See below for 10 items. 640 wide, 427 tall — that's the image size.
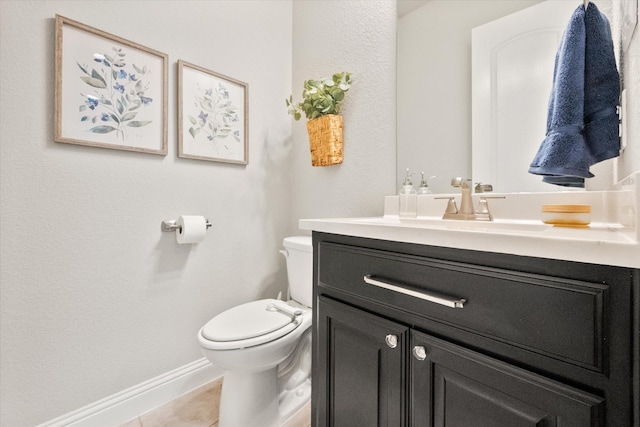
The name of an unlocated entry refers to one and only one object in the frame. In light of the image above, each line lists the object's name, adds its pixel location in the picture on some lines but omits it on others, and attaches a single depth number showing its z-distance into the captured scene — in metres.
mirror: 1.17
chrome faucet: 0.98
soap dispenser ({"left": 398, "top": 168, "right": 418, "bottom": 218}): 1.19
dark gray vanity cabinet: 0.42
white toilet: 1.12
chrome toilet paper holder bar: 1.41
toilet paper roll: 1.39
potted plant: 1.56
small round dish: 0.71
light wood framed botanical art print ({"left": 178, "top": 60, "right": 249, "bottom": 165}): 1.48
